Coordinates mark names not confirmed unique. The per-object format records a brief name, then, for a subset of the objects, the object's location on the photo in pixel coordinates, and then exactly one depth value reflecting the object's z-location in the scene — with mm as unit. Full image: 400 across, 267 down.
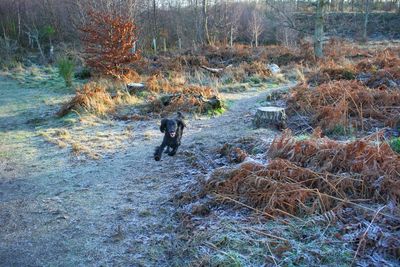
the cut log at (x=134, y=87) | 11156
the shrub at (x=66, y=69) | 12781
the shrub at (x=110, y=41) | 13023
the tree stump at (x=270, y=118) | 7430
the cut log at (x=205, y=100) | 9461
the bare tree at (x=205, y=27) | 25934
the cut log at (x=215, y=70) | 15486
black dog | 5837
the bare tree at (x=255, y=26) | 26388
